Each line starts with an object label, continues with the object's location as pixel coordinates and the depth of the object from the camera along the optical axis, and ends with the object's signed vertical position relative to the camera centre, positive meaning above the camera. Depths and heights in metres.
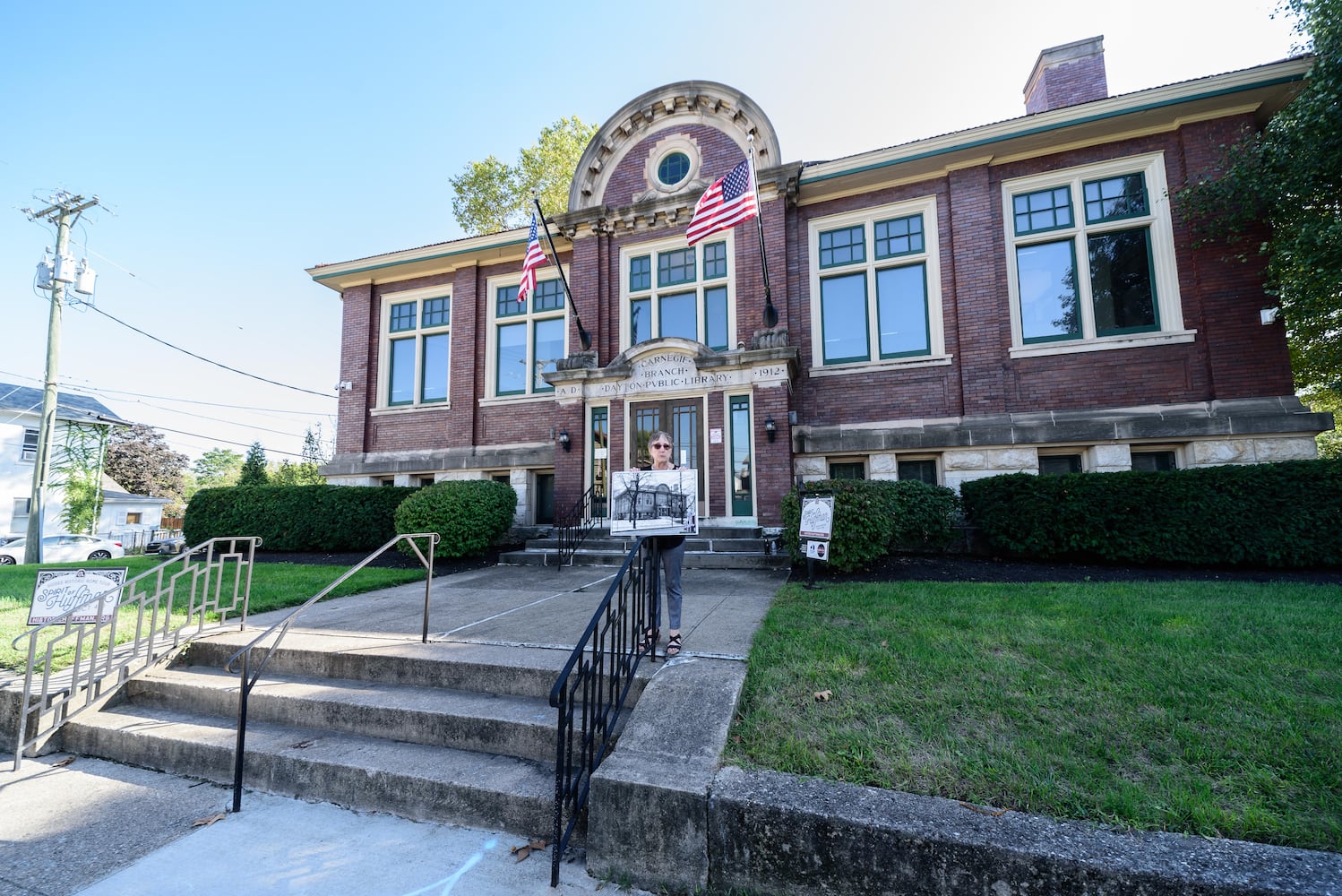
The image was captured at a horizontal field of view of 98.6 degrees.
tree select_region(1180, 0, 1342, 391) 7.85 +4.48
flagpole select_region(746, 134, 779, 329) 10.95 +3.53
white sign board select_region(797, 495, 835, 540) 6.82 -0.25
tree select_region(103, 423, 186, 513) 42.06 +3.43
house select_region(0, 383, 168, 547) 25.50 +3.09
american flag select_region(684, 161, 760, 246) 9.26 +4.80
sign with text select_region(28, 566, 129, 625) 4.55 -0.68
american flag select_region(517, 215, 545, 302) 10.85 +4.49
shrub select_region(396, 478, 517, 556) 10.30 -0.24
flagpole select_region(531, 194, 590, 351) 12.37 +3.49
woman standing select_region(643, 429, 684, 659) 4.20 -0.60
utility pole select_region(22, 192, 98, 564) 16.78 +4.90
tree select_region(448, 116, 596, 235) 20.86 +11.73
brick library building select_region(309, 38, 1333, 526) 9.62 +3.48
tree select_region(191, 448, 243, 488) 61.72 +4.22
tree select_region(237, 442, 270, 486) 20.06 +1.19
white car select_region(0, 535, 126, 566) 21.48 -1.51
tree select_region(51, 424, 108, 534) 23.95 +1.46
